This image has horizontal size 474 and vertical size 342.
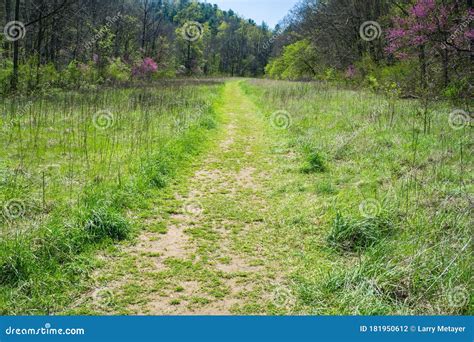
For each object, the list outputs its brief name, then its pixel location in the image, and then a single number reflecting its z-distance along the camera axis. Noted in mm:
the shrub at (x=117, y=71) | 25391
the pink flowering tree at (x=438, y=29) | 13673
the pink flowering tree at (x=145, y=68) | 29531
